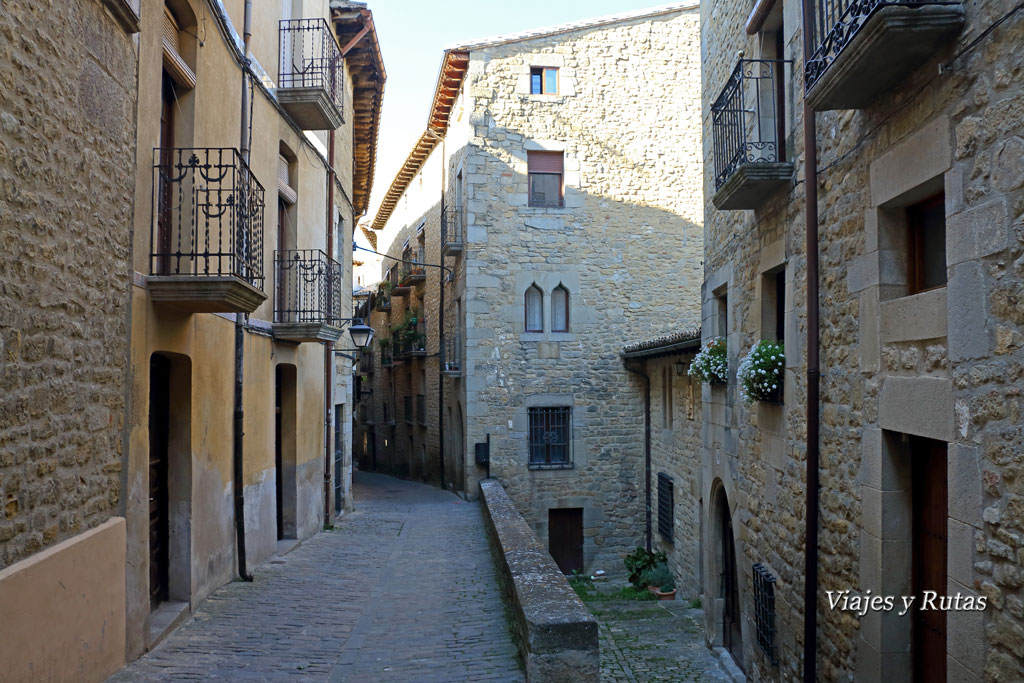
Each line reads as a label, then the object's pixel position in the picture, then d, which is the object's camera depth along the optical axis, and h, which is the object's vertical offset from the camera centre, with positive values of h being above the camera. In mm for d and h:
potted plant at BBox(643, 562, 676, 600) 13961 -3752
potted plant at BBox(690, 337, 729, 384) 9703 +84
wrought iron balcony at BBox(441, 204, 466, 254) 18719 +3275
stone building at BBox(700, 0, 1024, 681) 3951 +273
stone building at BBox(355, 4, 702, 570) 17750 +2699
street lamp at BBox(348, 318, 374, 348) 14805 +658
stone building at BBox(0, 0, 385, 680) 4559 +392
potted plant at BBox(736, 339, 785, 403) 7438 -19
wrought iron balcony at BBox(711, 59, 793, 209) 7301 +2250
